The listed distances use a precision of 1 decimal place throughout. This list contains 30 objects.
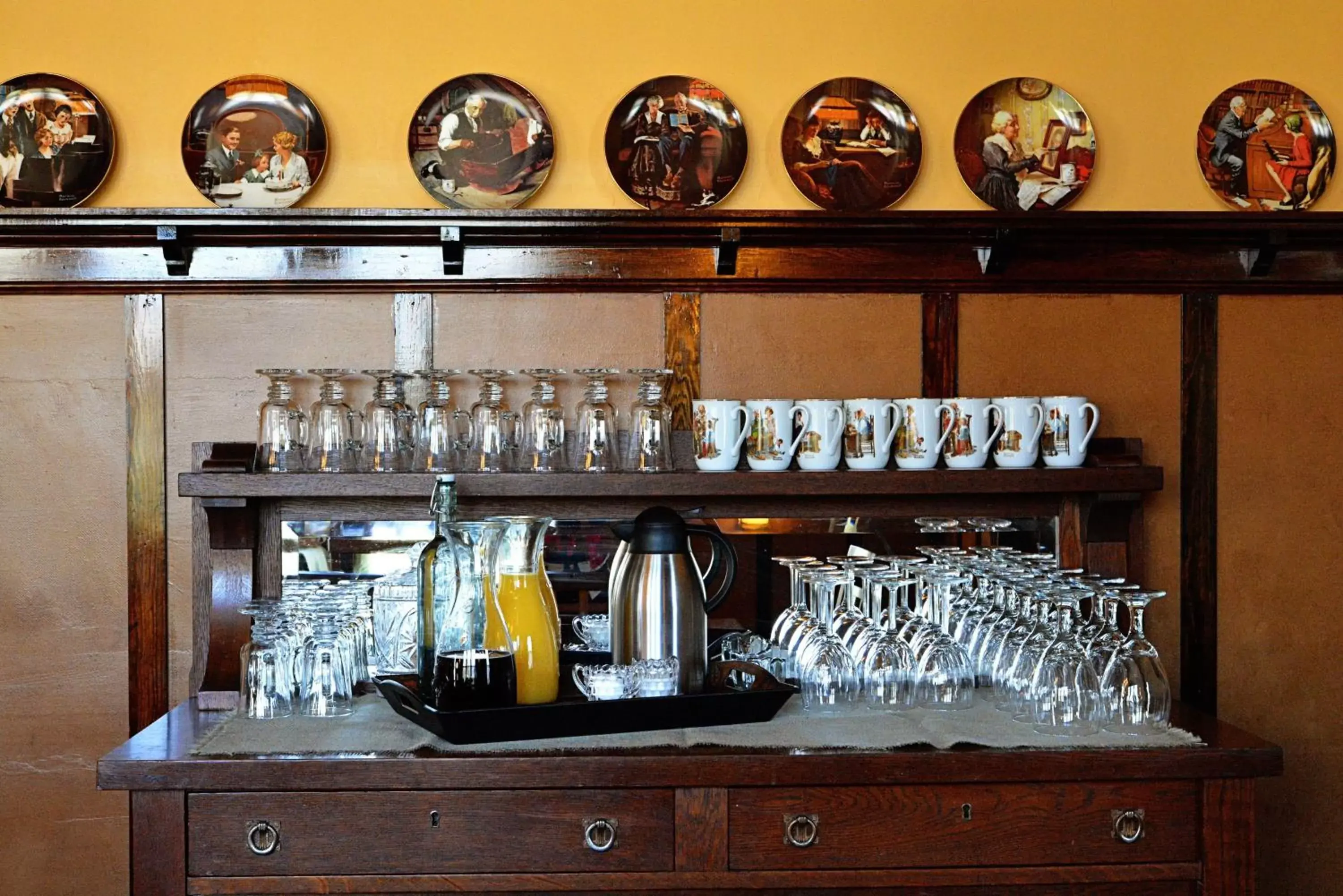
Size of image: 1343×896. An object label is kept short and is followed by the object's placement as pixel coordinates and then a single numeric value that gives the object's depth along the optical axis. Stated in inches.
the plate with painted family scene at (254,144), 108.7
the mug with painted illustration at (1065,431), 101.3
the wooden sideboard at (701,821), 79.4
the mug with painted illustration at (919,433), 101.1
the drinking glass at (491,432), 99.8
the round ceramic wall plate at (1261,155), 113.7
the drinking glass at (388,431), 99.0
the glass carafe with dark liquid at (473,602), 89.0
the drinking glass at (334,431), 99.3
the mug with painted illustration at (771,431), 100.2
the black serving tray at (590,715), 82.7
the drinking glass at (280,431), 99.4
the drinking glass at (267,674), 88.9
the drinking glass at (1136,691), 86.1
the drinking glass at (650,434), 101.5
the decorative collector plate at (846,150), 112.0
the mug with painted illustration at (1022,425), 101.3
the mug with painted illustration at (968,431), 101.3
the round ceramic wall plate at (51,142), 107.8
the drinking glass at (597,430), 101.2
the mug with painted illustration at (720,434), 100.3
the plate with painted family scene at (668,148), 110.8
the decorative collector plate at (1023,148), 112.8
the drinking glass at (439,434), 99.1
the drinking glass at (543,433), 100.0
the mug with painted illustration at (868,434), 101.3
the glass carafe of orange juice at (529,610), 88.7
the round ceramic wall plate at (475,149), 110.0
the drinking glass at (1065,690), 85.3
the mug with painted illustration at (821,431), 100.5
